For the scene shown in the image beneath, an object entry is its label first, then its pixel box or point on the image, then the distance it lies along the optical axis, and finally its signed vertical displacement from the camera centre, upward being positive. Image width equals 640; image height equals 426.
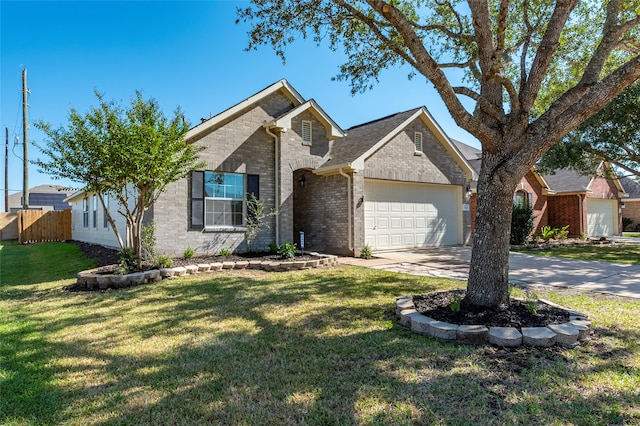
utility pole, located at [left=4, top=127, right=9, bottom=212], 28.36 +4.76
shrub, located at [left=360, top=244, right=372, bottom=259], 11.55 -1.09
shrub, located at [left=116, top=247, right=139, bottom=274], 8.07 -0.88
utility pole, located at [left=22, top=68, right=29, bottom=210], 20.30 +4.84
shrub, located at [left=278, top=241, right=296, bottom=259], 10.13 -0.89
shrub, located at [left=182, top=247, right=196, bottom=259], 10.09 -0.92
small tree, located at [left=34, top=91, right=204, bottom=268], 7.55 +1.58
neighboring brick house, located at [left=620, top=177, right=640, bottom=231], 31.27 +1.13
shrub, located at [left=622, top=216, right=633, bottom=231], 30.81 -0.49
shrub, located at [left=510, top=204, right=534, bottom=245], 15.40 -0.34
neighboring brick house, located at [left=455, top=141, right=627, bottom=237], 19.45 +1.02
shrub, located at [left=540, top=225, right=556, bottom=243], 16.91 -0.77
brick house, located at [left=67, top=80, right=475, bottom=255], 10.68 +1.32
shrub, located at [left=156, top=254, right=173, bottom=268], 8.49 -0.98
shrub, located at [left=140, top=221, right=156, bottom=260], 9.05 -0.54
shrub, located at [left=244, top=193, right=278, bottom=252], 11.12 +0.10
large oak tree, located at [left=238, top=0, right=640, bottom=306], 4.37 +1.47
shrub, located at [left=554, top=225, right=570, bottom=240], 18.20 -0.79
